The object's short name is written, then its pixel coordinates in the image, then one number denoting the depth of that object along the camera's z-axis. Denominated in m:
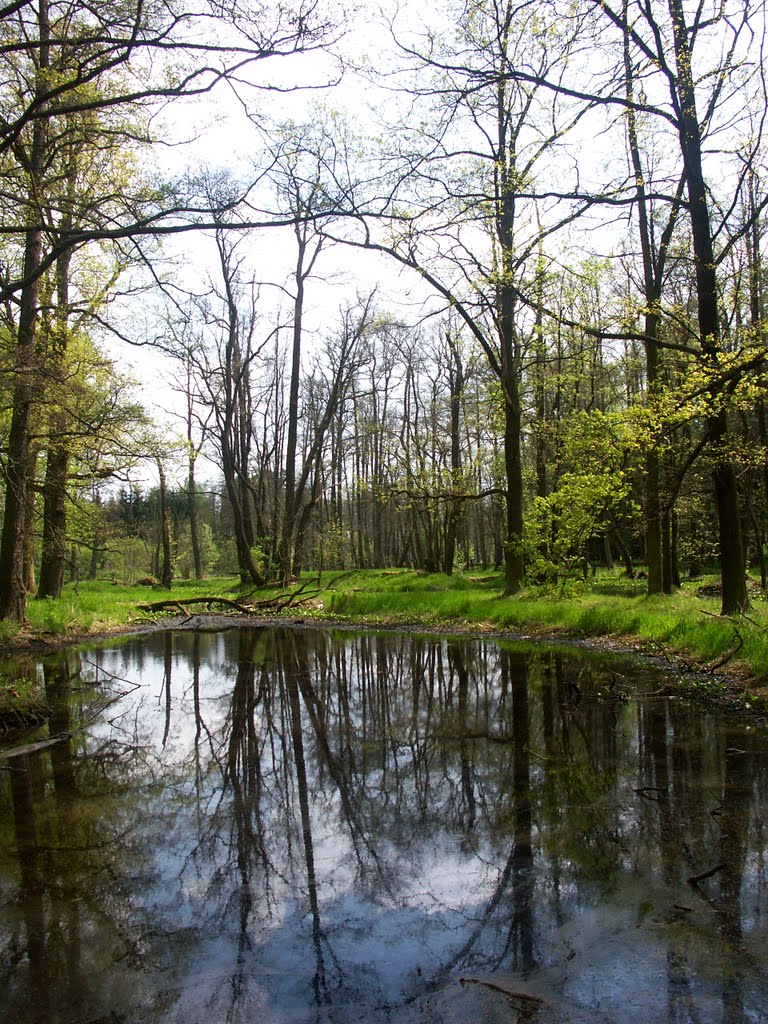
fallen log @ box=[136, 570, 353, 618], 21.28
